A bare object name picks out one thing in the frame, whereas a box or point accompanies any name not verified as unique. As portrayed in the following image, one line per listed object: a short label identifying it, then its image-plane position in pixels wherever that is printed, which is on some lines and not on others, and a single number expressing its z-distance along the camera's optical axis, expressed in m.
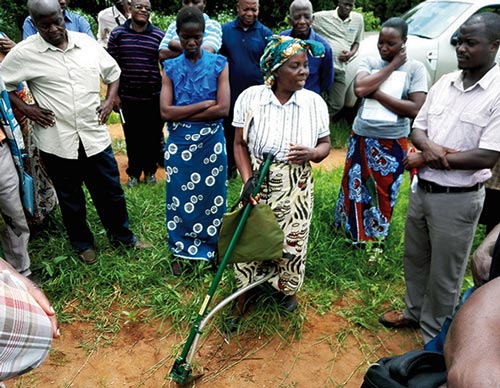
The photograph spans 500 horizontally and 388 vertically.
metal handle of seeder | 2.26
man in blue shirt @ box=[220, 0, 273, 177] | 4.19
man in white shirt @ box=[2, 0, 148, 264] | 2.86
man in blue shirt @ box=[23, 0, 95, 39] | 4.02
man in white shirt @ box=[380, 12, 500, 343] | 2.13
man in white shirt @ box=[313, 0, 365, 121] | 5.89
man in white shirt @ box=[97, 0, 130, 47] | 5.47
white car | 6.13
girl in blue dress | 2.96
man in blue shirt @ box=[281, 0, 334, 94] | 3.97
